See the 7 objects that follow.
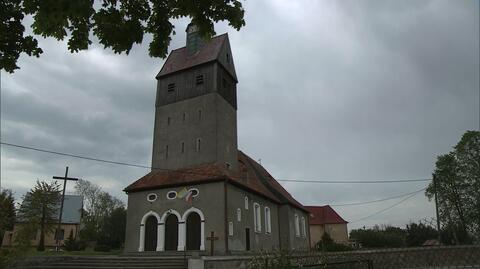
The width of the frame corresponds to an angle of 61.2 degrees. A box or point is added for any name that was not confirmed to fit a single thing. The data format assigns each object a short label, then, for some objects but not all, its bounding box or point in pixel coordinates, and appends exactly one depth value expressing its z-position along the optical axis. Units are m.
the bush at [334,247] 31.05
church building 25.70
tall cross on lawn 35.61
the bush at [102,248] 37.31
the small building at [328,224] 65.62
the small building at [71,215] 57.31
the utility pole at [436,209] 30.23
